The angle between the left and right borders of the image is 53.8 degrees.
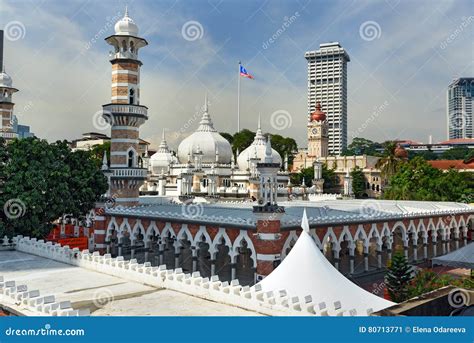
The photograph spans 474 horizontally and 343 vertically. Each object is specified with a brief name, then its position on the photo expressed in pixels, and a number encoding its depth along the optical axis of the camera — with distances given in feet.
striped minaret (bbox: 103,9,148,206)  101.81
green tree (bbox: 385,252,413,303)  59.36
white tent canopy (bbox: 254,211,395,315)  39.34
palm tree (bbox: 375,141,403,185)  183.83
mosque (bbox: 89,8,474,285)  62.28
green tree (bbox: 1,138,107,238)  77.92
